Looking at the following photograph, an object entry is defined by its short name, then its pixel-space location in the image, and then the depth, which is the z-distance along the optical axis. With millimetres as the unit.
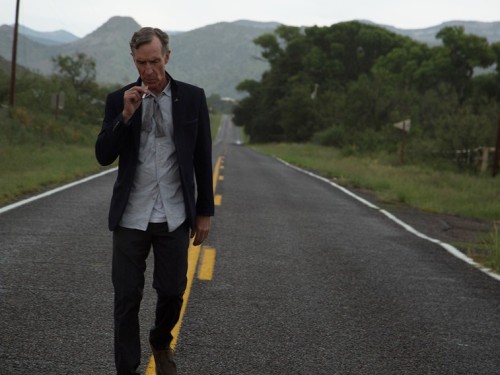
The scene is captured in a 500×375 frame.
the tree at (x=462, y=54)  75062
